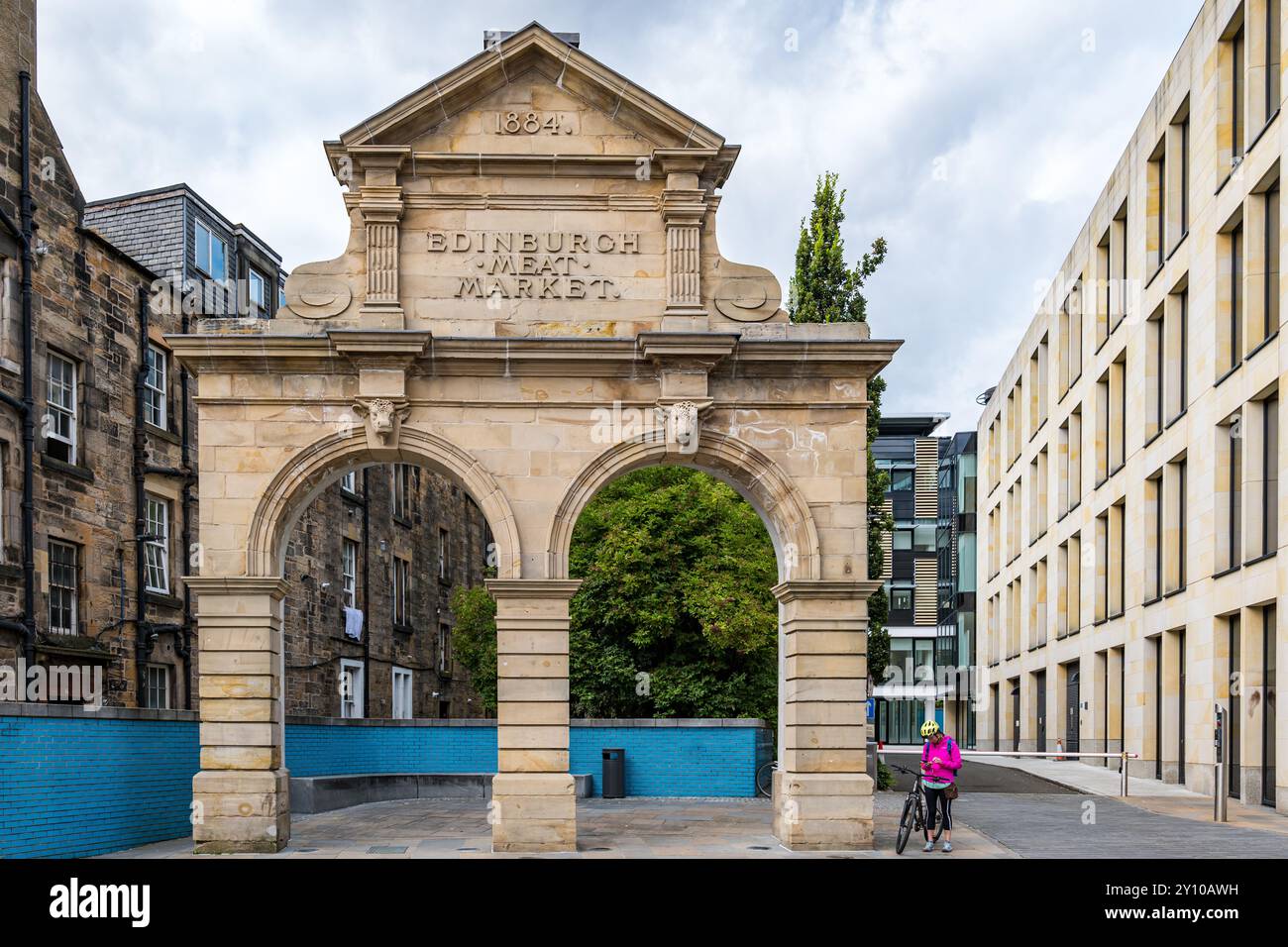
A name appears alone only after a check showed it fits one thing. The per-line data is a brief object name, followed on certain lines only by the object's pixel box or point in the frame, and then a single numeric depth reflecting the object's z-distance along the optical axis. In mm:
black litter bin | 23672
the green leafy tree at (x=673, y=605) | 26078
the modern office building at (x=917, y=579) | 69688
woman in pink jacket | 15336
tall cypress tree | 27000
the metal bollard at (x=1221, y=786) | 19281
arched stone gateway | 15539
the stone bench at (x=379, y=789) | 20344
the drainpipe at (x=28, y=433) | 19891
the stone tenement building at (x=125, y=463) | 20578
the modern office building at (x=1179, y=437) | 22438
